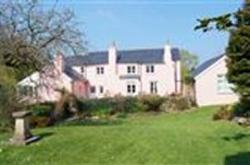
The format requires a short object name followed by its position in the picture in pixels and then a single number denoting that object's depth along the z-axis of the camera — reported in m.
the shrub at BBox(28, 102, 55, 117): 14.14
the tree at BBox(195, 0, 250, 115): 11.33
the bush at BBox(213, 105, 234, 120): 11.82
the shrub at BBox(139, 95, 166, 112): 18.85
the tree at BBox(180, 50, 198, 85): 45.26
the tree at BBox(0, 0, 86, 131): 12.93
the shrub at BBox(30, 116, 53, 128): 11.87
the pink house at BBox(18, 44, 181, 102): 30.23
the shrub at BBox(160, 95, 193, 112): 18.80
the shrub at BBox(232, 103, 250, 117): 11.65
